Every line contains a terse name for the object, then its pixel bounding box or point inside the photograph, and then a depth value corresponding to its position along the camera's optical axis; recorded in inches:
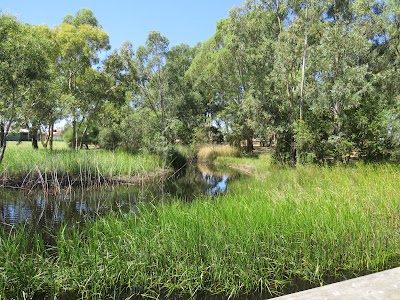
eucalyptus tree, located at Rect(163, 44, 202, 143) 1187.8
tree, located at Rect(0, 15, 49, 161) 412.8
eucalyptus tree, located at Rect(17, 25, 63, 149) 506.9
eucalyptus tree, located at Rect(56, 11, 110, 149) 776.3
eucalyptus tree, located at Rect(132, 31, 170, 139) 1011.7
